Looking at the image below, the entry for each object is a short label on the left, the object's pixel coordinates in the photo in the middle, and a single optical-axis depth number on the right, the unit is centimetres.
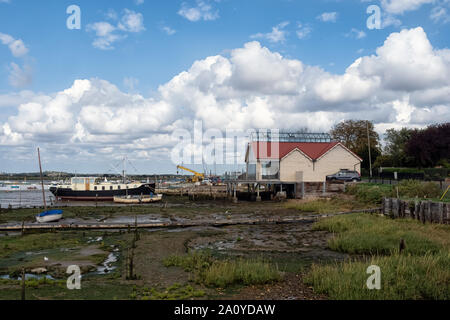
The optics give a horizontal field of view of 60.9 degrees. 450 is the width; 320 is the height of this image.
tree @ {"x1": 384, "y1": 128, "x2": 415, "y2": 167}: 6925
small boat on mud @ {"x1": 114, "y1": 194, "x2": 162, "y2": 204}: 6190
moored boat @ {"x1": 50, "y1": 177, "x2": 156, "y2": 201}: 7150
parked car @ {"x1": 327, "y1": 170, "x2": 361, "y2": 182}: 5593
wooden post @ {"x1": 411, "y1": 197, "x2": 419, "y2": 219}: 2708
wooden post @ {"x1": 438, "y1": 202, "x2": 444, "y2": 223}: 2452
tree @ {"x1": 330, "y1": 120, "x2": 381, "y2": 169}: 8207
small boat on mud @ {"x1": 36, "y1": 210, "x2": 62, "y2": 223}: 3447
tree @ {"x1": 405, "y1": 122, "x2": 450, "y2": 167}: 5938
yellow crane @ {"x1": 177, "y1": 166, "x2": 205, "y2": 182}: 12090
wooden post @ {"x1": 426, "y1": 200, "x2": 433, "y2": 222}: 2553
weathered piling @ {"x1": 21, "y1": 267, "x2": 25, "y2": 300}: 1070
